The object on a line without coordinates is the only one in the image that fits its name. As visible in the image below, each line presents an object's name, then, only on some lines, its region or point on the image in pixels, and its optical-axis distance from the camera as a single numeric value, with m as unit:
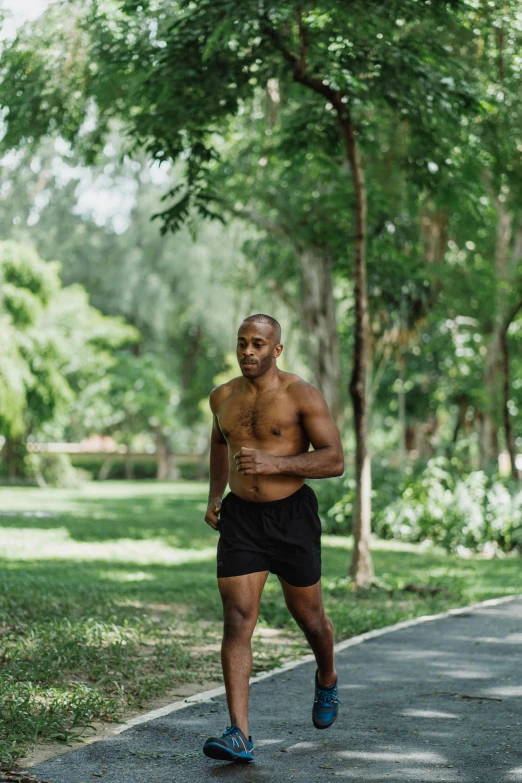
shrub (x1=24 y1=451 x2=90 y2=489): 34.91
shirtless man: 5.00
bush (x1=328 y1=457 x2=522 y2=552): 17.80
